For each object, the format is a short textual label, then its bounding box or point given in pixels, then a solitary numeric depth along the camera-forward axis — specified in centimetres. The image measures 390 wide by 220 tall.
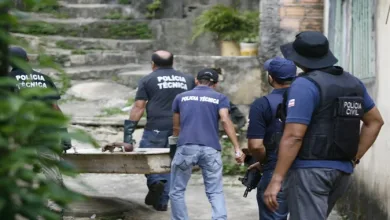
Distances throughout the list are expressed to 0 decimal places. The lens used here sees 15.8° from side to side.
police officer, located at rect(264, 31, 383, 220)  840
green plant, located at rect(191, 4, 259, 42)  2085
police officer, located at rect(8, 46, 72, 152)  1128
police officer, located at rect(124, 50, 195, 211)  1447
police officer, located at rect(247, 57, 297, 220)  1061
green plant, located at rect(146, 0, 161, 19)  2785
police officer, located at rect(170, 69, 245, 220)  1250
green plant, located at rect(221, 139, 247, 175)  1793
